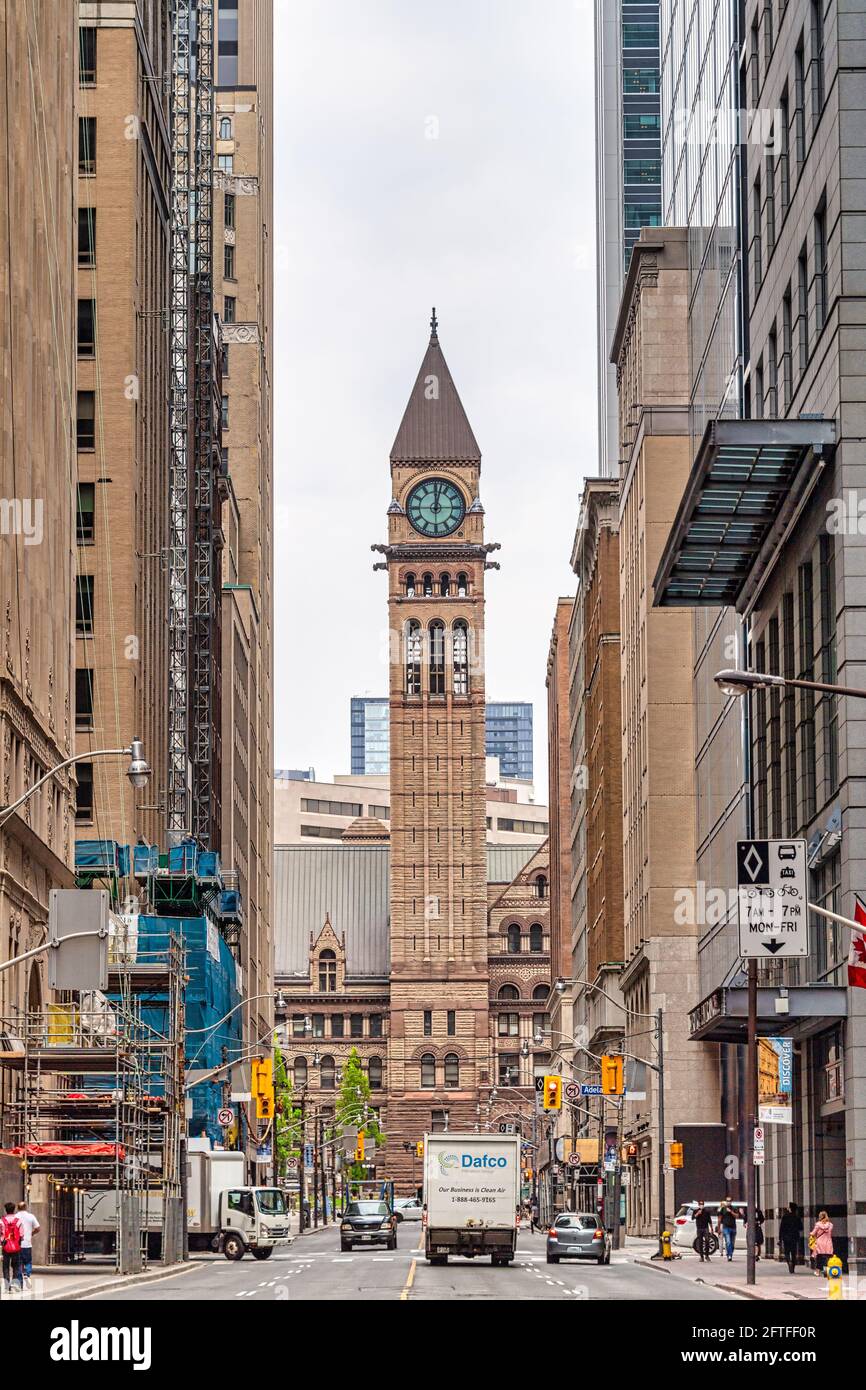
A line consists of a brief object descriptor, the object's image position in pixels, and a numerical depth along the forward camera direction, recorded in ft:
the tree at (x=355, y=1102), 541.75
